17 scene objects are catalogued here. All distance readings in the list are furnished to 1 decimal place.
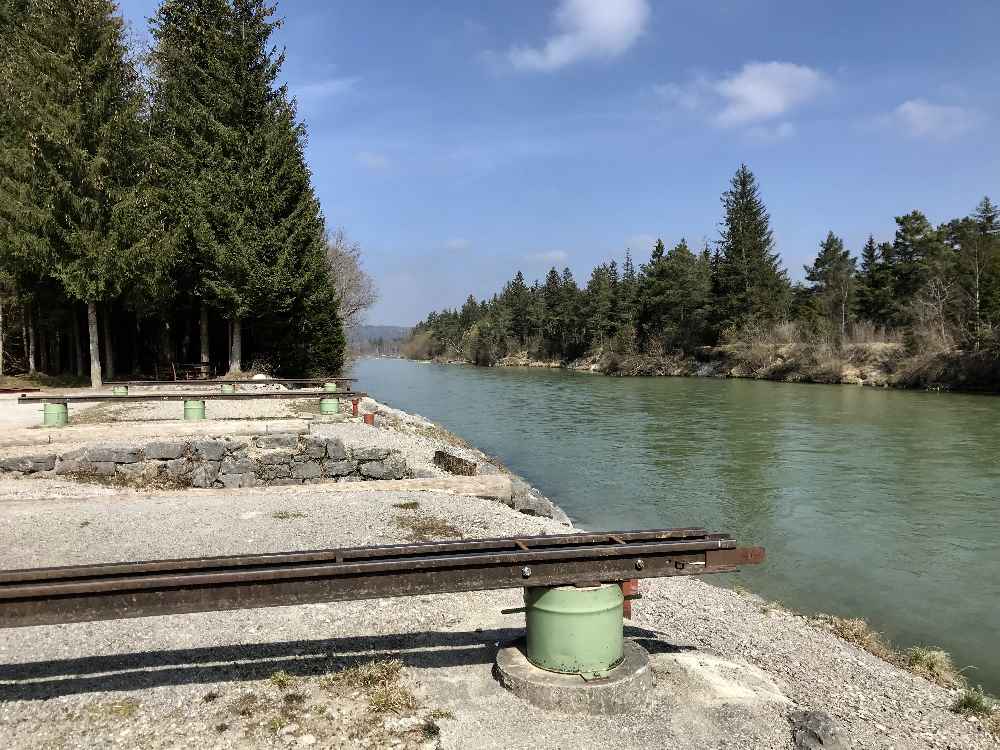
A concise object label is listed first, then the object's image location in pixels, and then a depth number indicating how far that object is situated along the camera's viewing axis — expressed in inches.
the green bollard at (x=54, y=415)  510.9
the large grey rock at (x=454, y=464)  456.1
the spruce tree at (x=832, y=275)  2802.7
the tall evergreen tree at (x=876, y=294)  2348.7
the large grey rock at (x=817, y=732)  136.6
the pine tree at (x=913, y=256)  2202.3
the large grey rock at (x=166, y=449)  426.9
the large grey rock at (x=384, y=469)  466.6
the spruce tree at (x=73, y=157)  851.4
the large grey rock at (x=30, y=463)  401.0
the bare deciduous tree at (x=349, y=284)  1736.0
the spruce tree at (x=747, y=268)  2534.4
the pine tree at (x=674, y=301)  2743.6
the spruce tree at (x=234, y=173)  1030.4
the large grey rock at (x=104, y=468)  415.5
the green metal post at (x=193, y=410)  578.6
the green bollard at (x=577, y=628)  149.4
